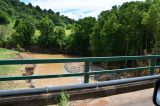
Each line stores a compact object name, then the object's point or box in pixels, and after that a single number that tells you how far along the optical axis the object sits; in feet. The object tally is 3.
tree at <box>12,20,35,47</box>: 121.61
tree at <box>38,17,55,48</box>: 120.65
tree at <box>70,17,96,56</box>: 100.45
